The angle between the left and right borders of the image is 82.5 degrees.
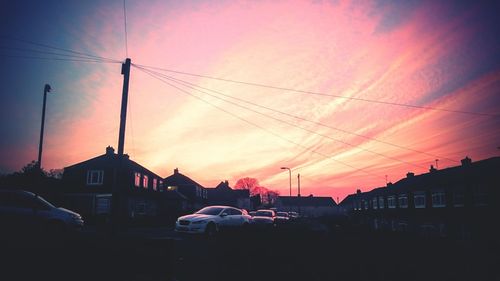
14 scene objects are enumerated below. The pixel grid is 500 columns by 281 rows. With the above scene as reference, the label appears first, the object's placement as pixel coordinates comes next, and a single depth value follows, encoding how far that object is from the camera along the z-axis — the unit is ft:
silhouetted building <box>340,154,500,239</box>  93.91
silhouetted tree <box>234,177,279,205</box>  401.84
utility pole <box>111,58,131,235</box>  36.80
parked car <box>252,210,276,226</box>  77.36
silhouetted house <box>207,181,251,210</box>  296.16
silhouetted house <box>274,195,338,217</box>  345.10
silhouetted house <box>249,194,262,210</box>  233.80
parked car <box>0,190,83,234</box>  38.83
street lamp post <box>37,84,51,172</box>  70.88
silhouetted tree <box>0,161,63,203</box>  107.78
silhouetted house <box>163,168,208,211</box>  211.61
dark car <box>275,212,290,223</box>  131.64
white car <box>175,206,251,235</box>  45.78
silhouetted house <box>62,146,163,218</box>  108.88
